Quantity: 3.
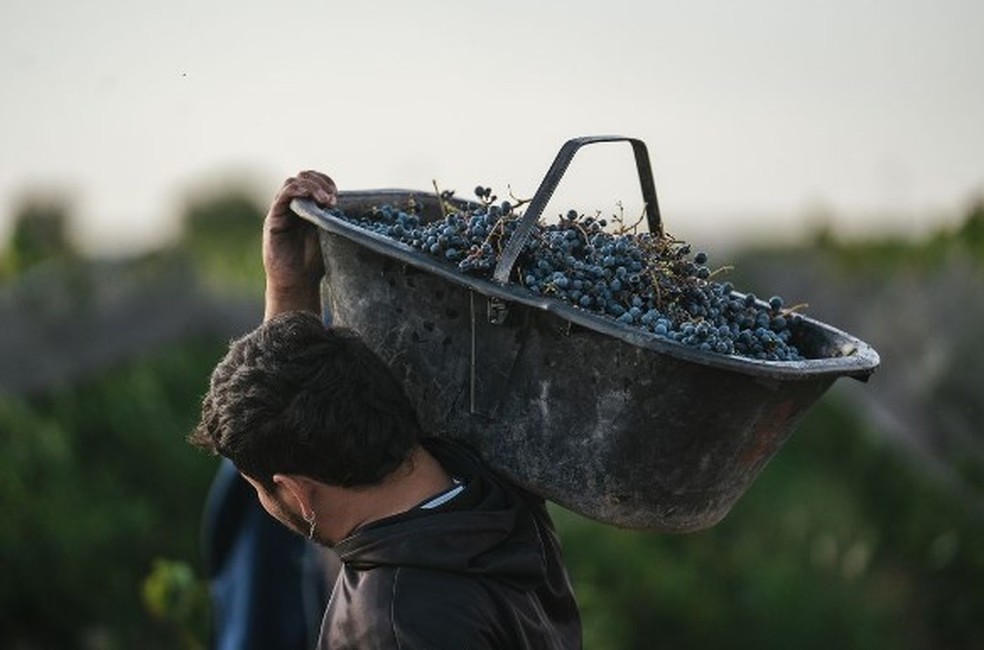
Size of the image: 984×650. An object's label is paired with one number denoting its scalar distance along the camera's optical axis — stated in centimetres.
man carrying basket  415
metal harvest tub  405
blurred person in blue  723
